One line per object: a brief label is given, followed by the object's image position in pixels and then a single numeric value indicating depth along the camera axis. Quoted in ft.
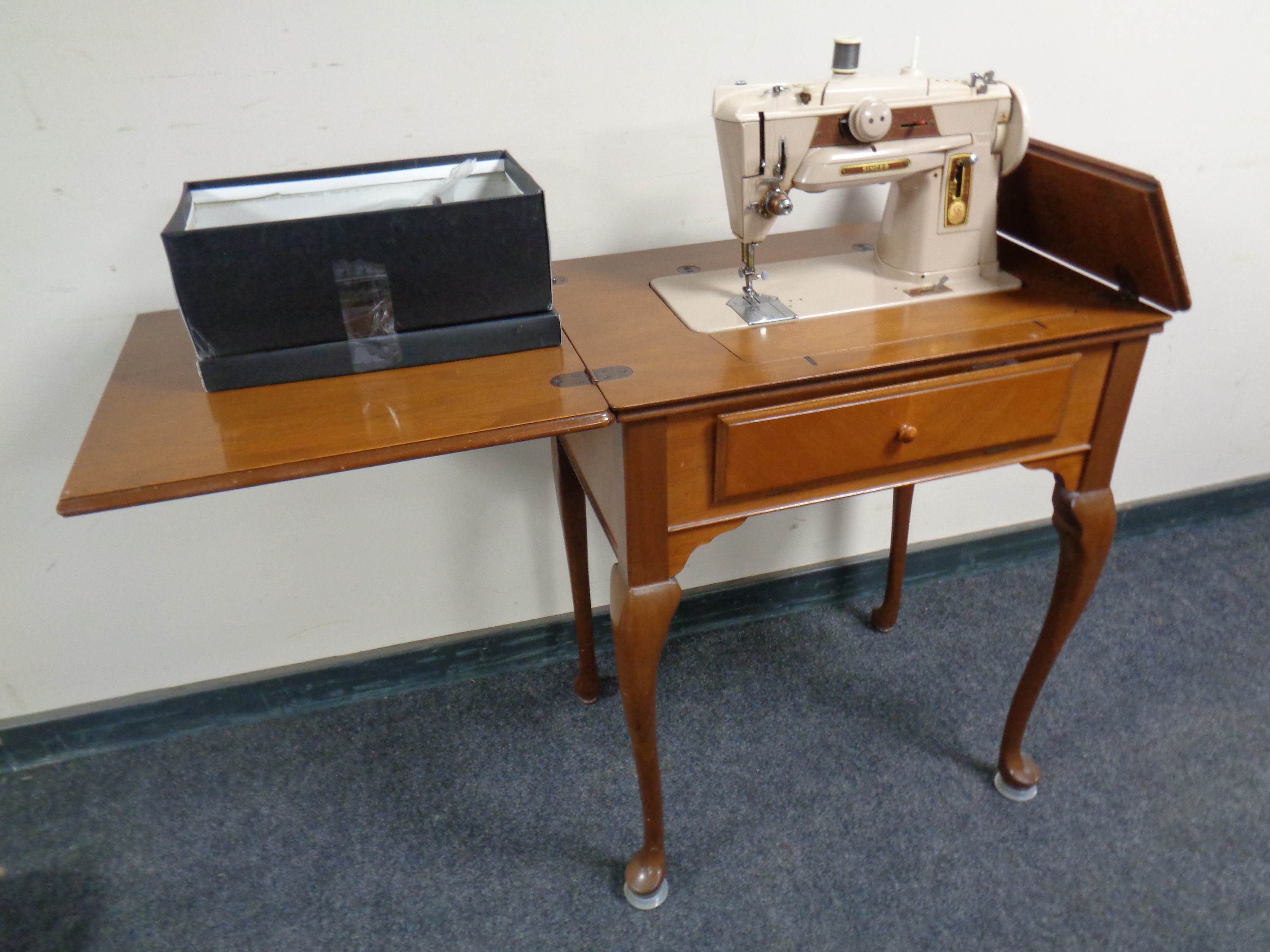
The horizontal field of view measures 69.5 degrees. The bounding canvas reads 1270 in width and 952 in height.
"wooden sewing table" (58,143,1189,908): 3.20
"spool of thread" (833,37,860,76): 3.76
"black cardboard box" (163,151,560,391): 3.33
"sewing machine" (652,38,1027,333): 3.73
